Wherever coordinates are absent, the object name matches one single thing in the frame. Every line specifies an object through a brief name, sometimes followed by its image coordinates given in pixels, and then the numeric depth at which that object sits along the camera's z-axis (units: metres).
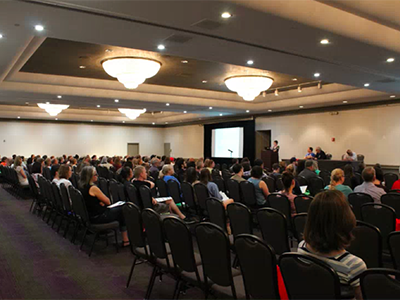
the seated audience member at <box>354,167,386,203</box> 5.16
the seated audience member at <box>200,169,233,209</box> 5.95
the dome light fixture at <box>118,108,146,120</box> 17.52
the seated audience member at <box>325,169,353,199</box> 5.31
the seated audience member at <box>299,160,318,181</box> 7.80
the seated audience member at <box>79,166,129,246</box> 5.21
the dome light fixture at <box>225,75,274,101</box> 10.39
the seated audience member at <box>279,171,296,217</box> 4.89
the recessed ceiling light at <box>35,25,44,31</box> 5.49
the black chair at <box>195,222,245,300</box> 2.60
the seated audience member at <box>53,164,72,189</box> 6.79
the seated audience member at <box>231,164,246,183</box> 7.03
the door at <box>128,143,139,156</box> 26.62
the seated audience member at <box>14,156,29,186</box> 10.77
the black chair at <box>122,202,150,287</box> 3.68
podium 16.30
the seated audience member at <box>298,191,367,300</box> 2.00
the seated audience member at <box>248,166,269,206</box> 6.36
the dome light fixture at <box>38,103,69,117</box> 15.67
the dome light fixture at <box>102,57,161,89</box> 8.46
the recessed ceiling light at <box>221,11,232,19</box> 4.92
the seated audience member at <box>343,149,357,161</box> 13.35
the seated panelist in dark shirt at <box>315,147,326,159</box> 14.23
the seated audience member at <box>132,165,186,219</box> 5.40
